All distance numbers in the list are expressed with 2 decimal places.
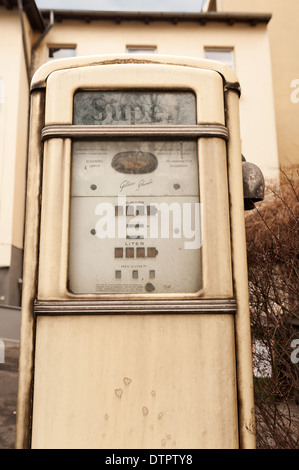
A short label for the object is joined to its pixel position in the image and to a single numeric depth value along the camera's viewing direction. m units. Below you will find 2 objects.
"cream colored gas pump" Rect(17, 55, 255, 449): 1.65
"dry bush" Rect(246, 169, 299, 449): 2.78
